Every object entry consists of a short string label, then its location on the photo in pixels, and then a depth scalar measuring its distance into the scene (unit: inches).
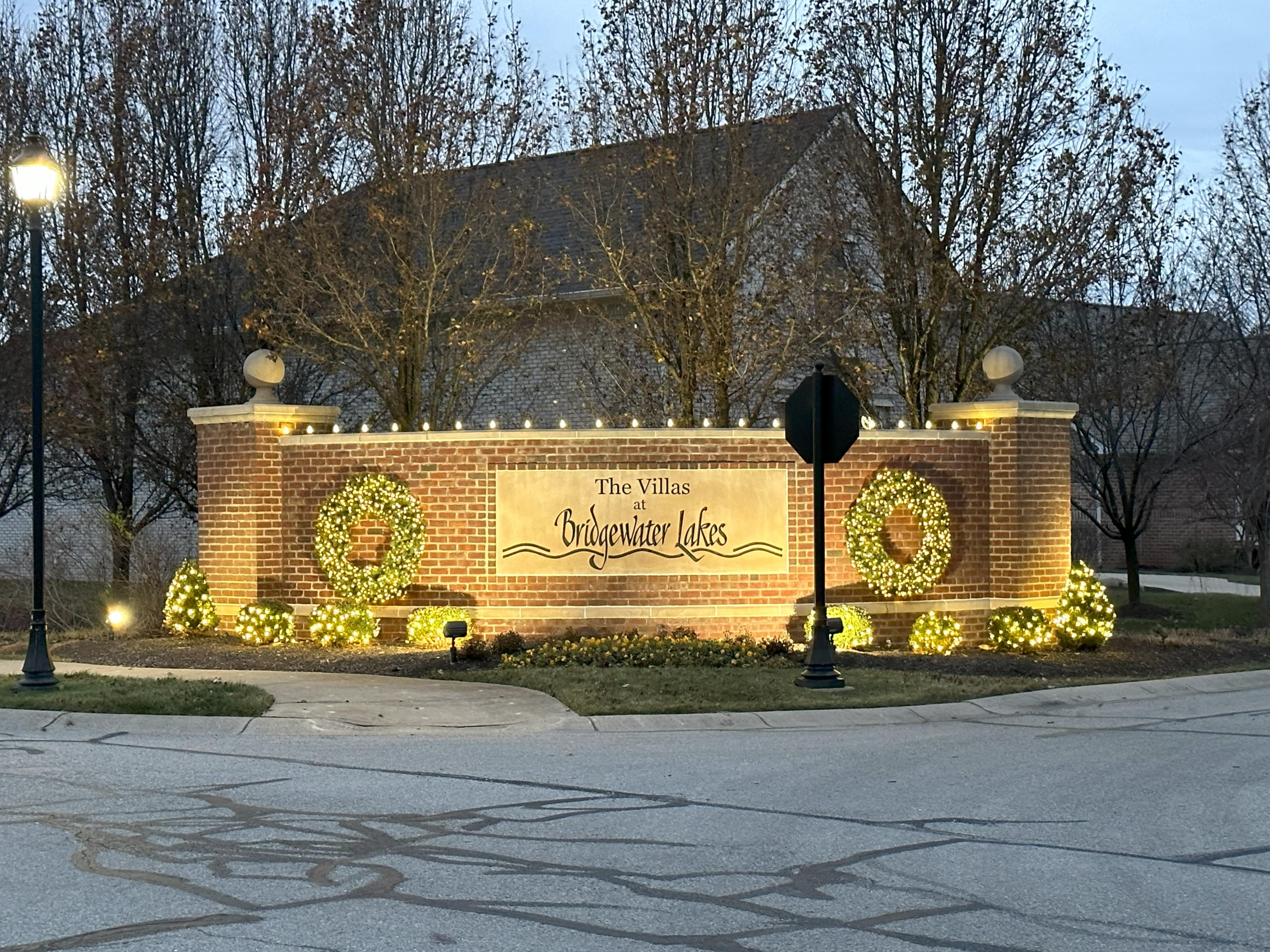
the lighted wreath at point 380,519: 677.3
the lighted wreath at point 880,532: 679.1
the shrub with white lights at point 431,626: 673.0
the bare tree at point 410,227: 824.3
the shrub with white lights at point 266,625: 681.6
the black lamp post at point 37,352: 523.8
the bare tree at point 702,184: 784.9
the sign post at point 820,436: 538.3
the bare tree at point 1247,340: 919.0
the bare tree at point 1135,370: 887.1
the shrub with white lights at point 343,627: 676.1
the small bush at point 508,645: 621.6
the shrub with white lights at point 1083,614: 682.2
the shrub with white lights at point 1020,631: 685.9
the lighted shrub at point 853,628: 663.8
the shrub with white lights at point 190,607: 706.8
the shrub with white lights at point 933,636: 677.3
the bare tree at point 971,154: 785.6
